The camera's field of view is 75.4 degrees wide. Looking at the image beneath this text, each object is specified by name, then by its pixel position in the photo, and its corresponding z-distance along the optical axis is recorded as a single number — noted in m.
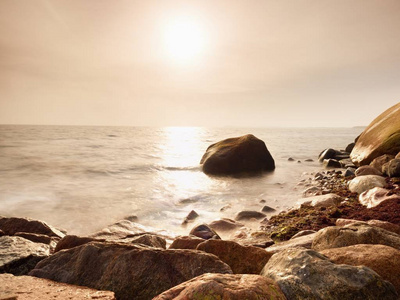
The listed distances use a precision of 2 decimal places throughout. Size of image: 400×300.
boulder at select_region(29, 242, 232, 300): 2.83
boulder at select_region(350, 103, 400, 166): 10.70
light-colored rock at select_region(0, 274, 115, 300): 2.55
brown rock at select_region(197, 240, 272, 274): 3.24
